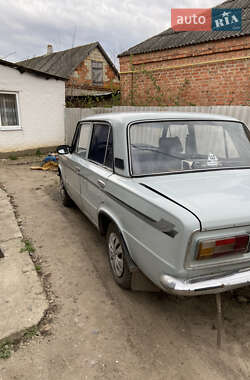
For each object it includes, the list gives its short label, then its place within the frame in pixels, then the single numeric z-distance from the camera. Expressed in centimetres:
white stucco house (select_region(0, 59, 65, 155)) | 987
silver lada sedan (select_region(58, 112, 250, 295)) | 177
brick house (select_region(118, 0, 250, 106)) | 793
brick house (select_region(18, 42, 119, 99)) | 2031
